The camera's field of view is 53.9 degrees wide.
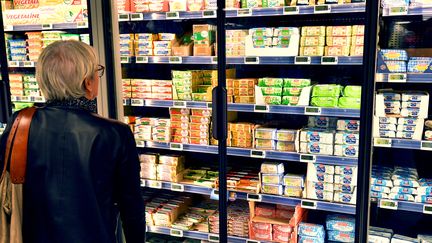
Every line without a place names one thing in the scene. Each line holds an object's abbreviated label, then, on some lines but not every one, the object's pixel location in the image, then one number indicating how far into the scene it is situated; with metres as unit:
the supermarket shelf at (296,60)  2.49
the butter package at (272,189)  2.93
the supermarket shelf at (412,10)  2.33
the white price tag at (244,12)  2.71
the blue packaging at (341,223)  2.84
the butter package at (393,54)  2.45
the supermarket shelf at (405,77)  2.40
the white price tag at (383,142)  2.53
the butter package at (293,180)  2.88
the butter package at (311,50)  2.68
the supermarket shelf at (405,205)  2.51
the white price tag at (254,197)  2.93
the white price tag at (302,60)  2.61
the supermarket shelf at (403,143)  2.45
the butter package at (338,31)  2.64
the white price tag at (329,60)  2.52
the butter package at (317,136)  2.72
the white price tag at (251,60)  2.78
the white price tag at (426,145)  2.43
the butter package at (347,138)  2.69
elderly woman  1.45
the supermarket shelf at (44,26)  3.13
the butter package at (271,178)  2.93
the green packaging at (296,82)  2.80
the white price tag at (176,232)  3.21
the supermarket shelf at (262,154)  2.69
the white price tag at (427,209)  2.51
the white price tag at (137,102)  3.20
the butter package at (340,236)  2.85
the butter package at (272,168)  2.95
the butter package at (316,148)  2.74
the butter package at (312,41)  2.68
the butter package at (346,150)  2.69
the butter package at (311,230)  2.89
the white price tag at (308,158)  2.71
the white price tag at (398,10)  2.33
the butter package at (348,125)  2.74
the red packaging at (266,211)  3.12
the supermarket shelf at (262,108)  2.58
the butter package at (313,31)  2.68
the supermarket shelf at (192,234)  3.13
